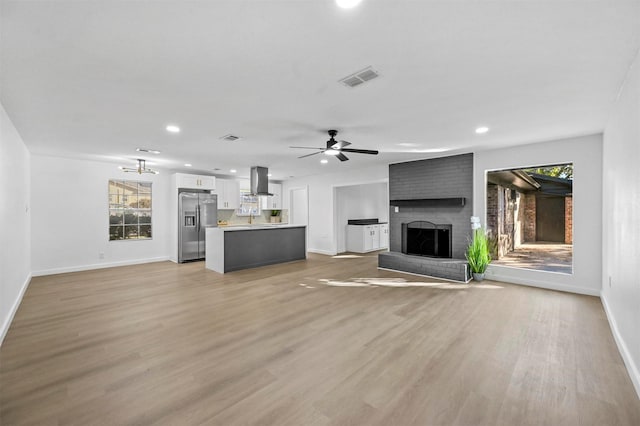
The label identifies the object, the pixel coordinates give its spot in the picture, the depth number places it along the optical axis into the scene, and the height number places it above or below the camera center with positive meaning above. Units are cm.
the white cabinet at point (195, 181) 728 +84
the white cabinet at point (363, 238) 876 -84
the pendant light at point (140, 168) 606 +98
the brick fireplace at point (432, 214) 554 -5
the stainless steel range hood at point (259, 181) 697 +79
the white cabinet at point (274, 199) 971 +46
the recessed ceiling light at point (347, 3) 153 +116
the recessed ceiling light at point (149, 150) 512 +116
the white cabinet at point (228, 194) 836 +57
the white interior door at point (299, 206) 941 +21
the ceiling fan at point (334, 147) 397 +94
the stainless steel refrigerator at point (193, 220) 725 -21
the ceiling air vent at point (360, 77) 233 +118
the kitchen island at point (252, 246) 611 -81
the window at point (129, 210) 674 +6
